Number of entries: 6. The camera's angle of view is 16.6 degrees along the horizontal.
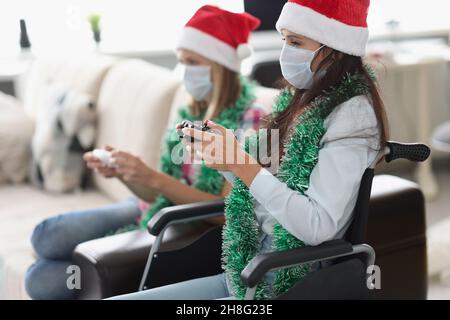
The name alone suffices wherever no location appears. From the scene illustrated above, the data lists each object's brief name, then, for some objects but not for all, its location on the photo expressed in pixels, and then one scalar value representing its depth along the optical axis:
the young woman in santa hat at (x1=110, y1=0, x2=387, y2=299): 2.87
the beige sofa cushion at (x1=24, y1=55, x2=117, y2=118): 6.07
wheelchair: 2.83
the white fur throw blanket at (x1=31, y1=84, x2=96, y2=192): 5.72
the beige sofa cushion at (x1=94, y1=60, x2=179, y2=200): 5.16
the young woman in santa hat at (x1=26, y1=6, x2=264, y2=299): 4.08
